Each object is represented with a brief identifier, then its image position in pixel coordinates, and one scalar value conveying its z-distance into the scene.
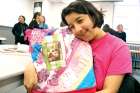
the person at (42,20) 3.12
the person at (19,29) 3.61
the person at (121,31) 3.85
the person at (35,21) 3.03
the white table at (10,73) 0.51
